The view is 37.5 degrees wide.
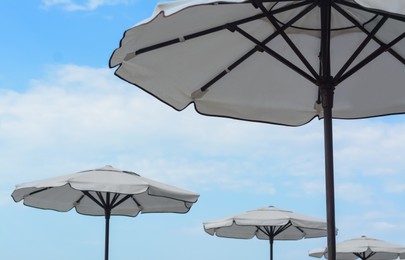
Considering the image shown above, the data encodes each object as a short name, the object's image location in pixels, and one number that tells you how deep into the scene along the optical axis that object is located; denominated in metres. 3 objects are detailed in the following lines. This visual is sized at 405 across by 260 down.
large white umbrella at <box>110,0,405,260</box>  3.64
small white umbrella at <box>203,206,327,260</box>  9.34
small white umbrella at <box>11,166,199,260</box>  6.39
